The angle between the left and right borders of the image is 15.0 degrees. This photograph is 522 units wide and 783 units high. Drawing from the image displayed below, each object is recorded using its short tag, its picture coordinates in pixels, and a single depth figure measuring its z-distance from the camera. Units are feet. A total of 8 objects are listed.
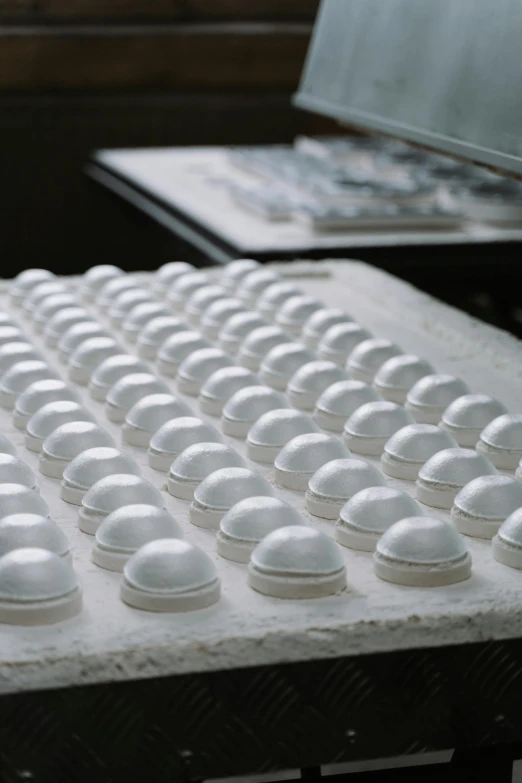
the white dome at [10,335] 4.78
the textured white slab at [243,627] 3.14
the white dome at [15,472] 3.74
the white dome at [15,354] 4.56
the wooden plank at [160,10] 15.92
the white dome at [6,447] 3.95
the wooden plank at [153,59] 15.99
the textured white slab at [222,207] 7.23
